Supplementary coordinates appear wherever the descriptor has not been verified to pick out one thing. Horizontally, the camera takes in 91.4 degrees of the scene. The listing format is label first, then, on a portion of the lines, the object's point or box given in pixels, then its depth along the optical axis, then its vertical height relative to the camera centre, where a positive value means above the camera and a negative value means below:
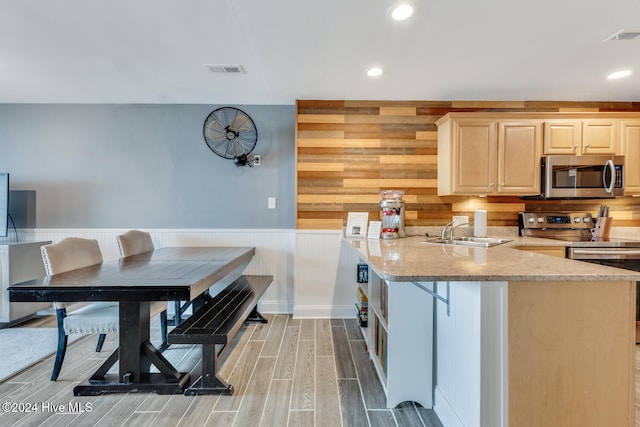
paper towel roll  3.07 -0.10
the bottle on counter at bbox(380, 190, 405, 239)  2.87 -0.04
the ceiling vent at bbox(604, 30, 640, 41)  1.99 +1.15
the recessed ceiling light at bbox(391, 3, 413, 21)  1.75 +1.15
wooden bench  1.77 -0.70
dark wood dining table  1.56 -0.42
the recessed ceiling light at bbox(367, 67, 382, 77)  2.52 +1.15
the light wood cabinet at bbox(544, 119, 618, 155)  2.92 +0.72
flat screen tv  2.98 +0.08
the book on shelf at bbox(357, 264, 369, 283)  2.84 -0.57
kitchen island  1.20 -0.52
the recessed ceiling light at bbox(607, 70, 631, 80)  2.56 +1.16
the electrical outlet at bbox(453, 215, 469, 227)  3.14 -0.08
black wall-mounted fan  3.36 +0.84
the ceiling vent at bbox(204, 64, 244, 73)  2.52 +1.17
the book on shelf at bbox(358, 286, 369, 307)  2.65 -0.75
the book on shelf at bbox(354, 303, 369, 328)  2.61 -0.88
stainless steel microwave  2.88 +0.34
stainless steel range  2.62 -0.24
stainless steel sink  2.33 -0.24
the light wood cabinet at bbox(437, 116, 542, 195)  2.93 +0.54
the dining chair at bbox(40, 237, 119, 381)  1.92 -0.66
